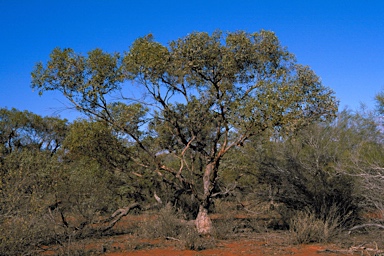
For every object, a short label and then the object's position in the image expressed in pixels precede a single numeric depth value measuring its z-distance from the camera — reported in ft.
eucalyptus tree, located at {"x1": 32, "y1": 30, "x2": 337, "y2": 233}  39.65
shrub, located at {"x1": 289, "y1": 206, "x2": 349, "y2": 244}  37.52
